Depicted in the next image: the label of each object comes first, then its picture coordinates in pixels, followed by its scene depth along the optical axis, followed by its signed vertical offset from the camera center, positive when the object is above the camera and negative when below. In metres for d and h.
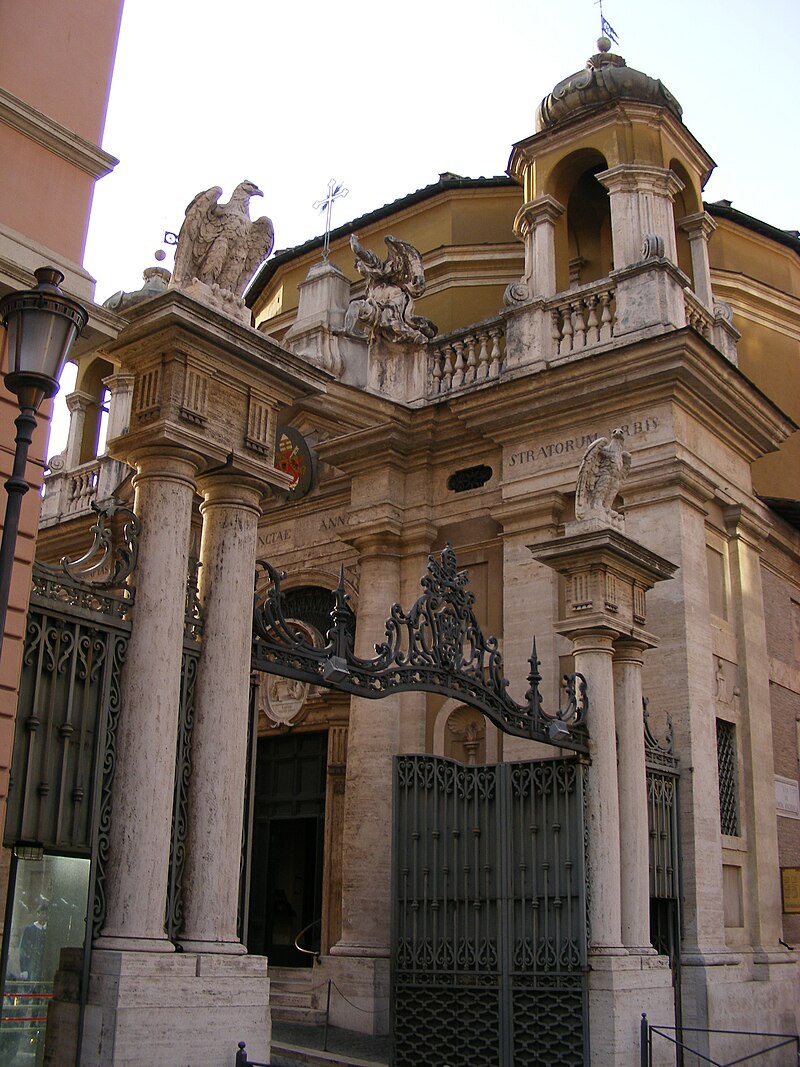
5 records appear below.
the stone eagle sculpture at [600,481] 10.63 +3.75
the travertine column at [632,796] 10.02 +1.06
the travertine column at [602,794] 9.63 +1.03
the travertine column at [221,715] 6.98 +1.17
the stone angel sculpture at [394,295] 15.75 +7.88
